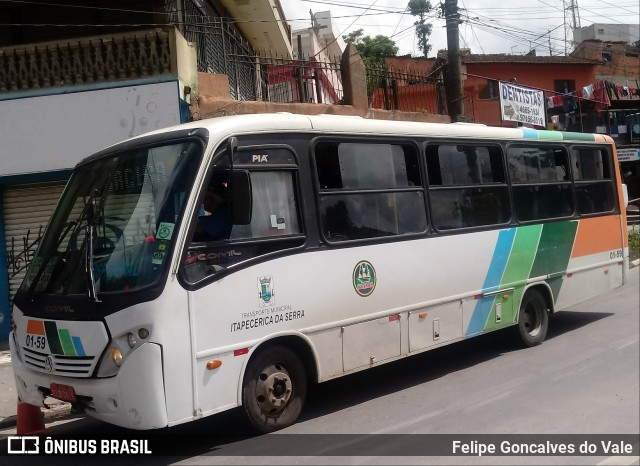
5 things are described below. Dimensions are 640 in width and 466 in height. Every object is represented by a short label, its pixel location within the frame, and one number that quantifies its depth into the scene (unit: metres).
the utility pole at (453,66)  14.78
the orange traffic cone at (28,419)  5.83
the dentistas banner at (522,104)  19.22
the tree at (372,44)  40.94
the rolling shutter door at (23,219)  11.42
